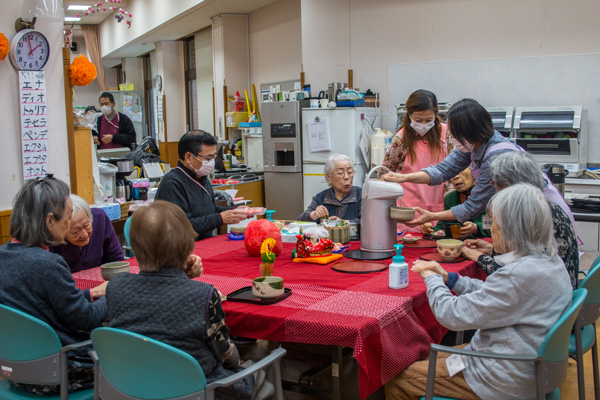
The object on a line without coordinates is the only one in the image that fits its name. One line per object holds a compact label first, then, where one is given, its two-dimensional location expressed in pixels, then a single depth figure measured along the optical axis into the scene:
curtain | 13.52
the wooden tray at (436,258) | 2.75
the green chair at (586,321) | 2.30
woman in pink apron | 4.00
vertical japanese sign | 4.01
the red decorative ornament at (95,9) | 5.04
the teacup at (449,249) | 2.73
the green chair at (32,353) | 1.95
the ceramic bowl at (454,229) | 3.10
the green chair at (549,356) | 1.76
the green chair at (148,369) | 1.59
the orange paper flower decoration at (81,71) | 4.23
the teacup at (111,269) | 2.39
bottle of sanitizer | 2.30
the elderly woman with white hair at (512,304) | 1.84
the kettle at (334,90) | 6.58
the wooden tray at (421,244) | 3.09
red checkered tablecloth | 1.95
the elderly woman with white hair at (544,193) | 2.36
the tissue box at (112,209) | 4.28
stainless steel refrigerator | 6.81
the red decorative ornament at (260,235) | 2.92
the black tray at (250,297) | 2.19
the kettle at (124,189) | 4.71
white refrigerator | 6.40
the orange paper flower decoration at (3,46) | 3.77
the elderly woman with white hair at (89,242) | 2.57
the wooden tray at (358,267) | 2.60
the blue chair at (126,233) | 3.39
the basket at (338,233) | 3.16
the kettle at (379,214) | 2.85
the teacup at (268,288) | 2.19
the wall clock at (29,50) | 3.91
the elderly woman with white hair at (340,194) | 3.69
